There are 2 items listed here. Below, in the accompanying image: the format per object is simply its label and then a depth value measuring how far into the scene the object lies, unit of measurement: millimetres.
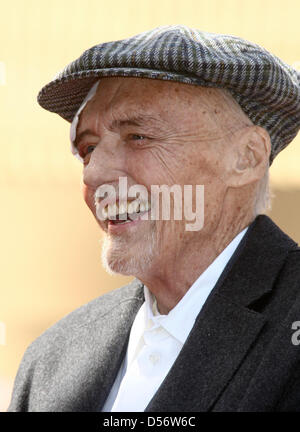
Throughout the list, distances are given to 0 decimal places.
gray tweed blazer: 2635
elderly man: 2692
